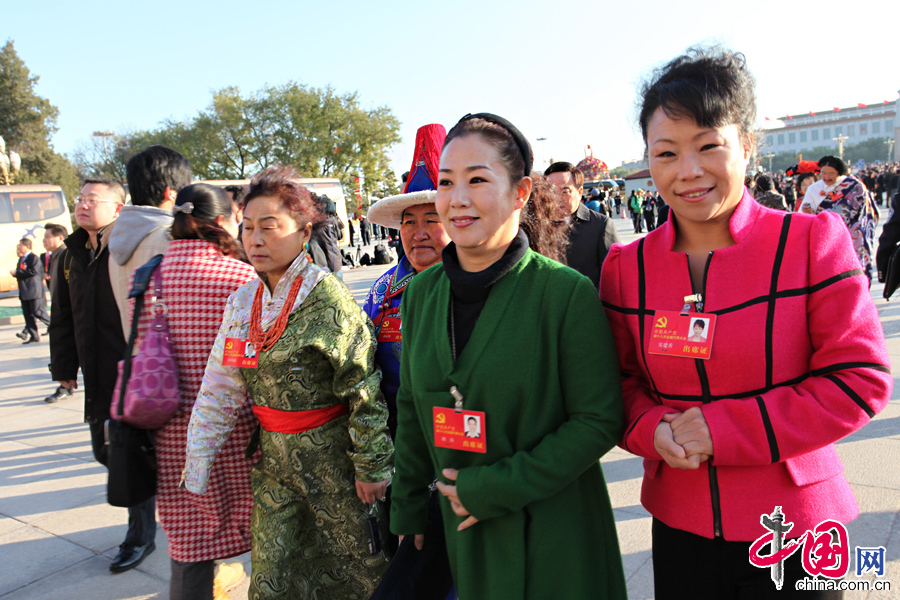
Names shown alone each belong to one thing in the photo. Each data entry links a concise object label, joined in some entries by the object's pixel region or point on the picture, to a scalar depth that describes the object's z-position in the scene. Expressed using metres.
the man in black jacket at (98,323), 3.25
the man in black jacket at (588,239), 4.20
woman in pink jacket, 1.27
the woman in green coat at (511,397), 1.44
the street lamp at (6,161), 19.49
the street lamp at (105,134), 46.62
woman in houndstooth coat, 2.40
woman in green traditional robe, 2.14
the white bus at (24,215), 17.75
